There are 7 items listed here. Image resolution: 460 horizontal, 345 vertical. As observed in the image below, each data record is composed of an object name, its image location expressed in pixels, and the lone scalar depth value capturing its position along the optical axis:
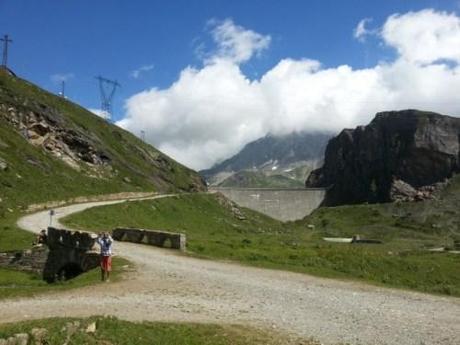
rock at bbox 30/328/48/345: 17.01
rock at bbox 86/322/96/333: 17.64
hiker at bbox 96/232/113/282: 28.33
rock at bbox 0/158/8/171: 73.22
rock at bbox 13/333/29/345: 16.89
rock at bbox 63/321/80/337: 17.45
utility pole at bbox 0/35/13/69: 143.57
